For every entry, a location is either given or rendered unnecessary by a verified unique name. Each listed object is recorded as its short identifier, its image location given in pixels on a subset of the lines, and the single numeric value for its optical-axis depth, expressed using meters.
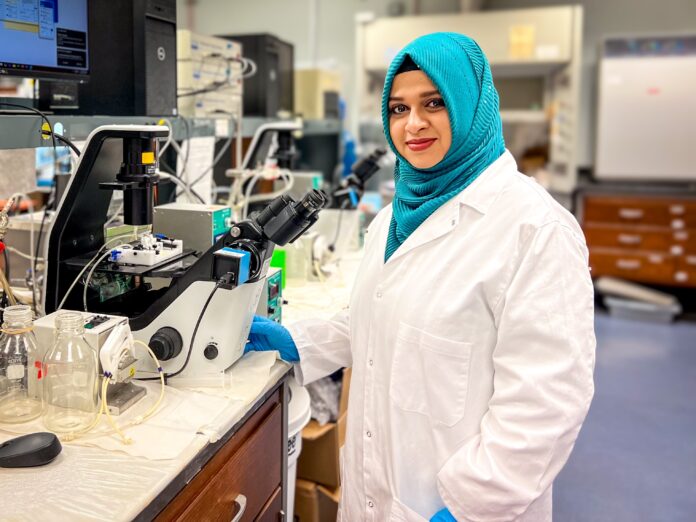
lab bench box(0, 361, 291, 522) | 0.88
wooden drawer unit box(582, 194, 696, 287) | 4.53
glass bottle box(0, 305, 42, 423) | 1.13
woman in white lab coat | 1.03
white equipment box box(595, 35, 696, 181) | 4.62
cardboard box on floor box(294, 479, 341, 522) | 1.92
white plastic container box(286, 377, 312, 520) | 1.63
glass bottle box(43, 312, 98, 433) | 1.12
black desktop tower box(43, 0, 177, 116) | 1.69
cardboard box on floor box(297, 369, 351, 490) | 1.92
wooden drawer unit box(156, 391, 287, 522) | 1.07
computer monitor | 1.36
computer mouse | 0.95
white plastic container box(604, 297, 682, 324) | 4.46
